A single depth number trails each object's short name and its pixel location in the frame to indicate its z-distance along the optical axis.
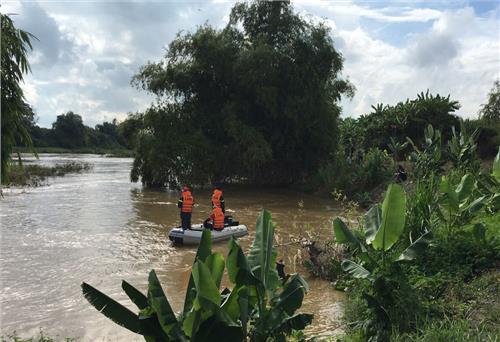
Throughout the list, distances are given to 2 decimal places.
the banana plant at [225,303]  3.66
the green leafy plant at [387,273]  4.94
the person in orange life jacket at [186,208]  12.24
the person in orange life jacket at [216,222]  12.03
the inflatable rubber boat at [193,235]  11.80
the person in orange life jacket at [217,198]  11.69
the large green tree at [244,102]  24.28
